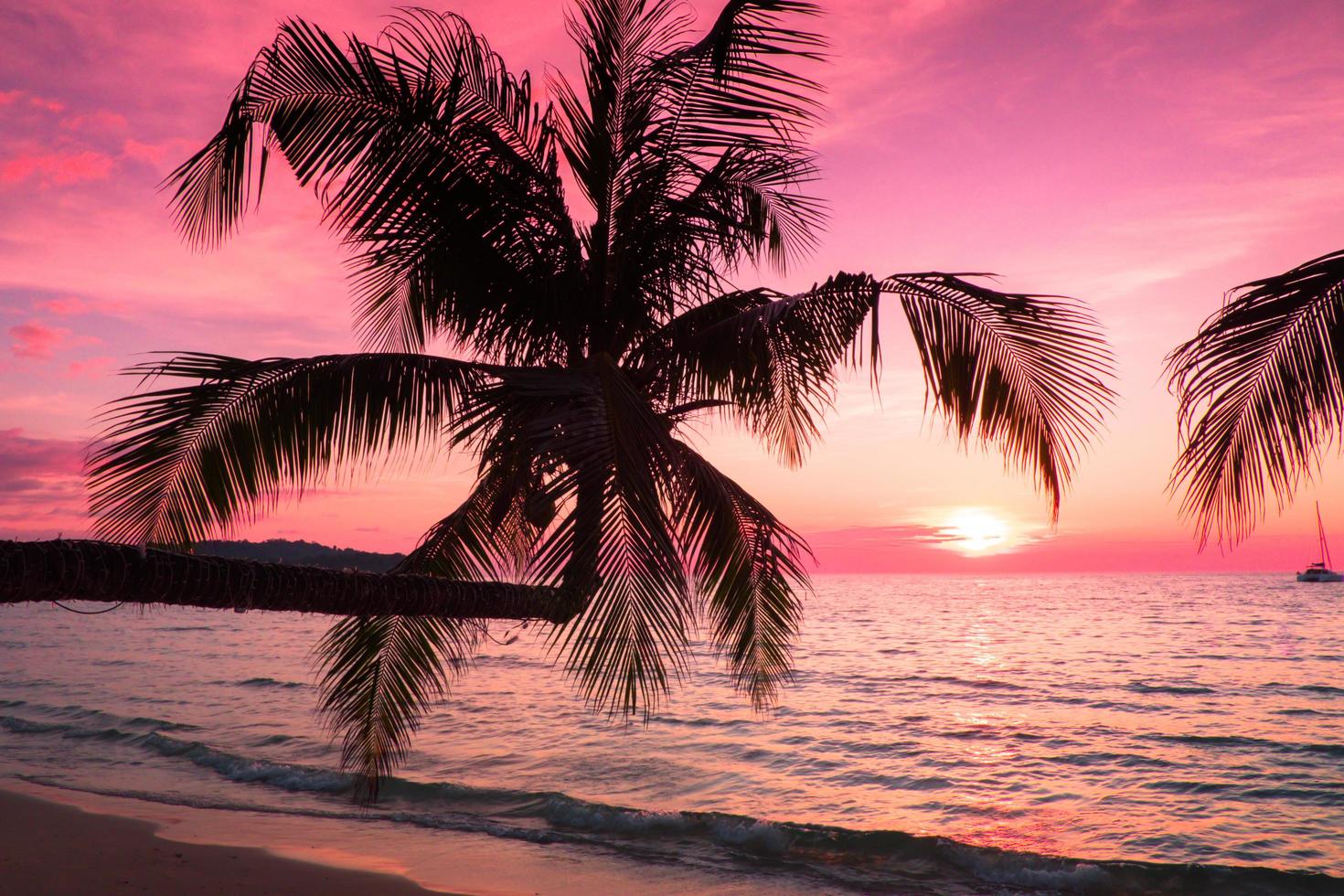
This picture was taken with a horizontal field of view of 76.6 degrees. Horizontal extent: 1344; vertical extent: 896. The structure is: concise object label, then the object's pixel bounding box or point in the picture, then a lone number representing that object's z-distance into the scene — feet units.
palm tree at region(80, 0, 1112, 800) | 13.92
